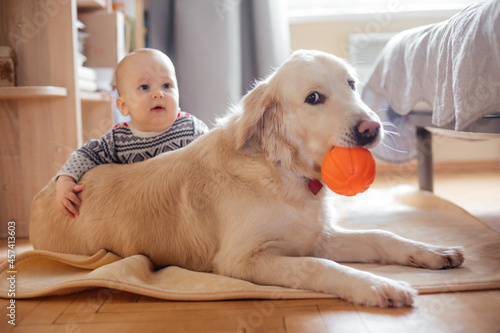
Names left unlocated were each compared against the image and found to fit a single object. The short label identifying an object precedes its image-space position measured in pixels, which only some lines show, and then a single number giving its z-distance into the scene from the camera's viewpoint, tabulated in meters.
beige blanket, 1.29
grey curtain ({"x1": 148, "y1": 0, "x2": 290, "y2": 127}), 3.26
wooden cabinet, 2.21
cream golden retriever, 1.36
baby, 1.88
